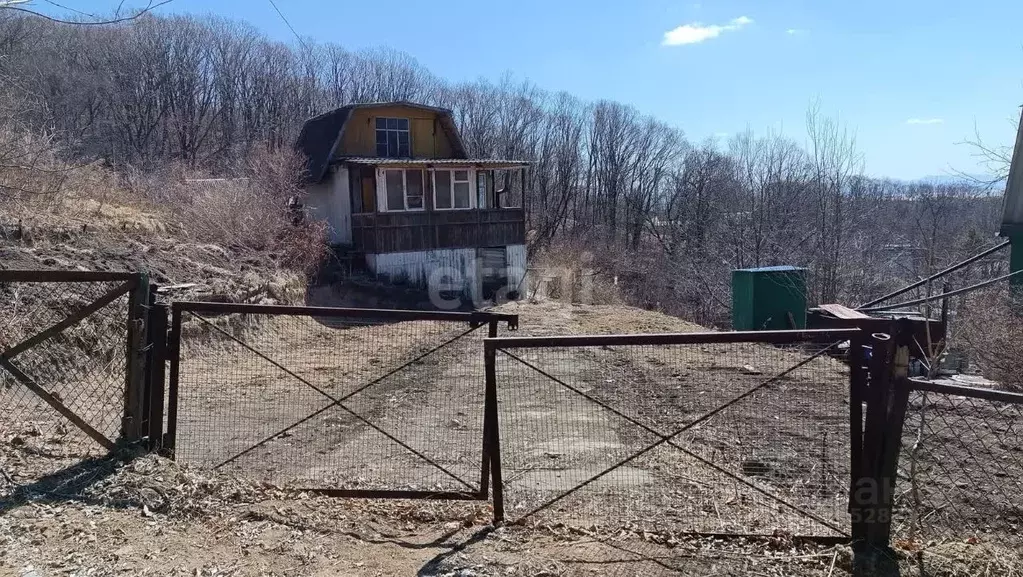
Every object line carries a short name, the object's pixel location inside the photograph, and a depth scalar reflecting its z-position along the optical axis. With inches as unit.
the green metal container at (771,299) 492.1
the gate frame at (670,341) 134.0
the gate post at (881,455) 130.2
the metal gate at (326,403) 178.7
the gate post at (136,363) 174.6
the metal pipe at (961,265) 418.8
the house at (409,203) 872.3
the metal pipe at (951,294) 340.6
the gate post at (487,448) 150.6
